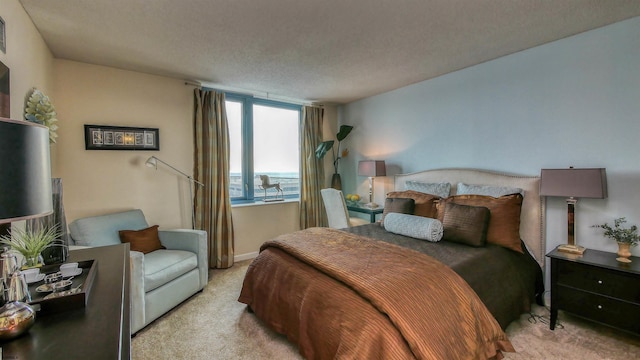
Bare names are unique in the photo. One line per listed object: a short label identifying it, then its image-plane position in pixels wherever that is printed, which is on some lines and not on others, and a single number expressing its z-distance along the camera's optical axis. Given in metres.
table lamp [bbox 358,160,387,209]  3.88
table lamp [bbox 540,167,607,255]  2.08
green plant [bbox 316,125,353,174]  4.45
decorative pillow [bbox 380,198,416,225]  3.03
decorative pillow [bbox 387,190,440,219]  2.99
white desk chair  3.64
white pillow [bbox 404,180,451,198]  3.19
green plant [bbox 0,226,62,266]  1.28
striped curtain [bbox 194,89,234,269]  3.58
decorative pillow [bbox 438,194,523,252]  2.45
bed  1.48
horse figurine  4.09
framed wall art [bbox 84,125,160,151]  2.94
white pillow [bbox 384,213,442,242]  2.57
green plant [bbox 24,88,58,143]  1.98
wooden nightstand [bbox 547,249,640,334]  1.91
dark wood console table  0.73
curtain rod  3.55
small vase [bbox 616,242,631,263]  2.03
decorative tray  0.92
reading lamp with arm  3.43
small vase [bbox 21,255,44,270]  1.31
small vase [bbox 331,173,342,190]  4.77
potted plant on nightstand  2.05
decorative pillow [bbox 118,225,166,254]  2.74
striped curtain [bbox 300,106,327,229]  4.51
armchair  2.21
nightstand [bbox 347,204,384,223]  3.81
